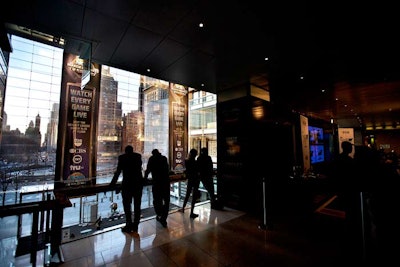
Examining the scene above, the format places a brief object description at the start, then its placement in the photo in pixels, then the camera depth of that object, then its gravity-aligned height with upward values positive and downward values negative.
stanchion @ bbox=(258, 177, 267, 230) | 3.74 -1.60
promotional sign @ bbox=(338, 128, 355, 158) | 9.98 +0.64
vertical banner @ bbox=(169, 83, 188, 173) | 7.22 +0.82
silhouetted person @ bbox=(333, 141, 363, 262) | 2.77 -0.89
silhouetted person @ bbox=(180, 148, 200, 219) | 4.60 -0.71
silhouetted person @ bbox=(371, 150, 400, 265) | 2.67 -1.00
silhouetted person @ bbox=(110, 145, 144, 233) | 3.64 -0.72
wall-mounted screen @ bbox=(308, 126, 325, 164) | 7.93 +0.08
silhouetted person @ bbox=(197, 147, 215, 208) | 4.79 -0.63
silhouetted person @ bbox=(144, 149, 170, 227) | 4.00 -0.75
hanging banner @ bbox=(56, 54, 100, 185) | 4.84 +0.50
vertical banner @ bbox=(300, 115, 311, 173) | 6.88 +0.15
